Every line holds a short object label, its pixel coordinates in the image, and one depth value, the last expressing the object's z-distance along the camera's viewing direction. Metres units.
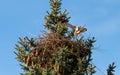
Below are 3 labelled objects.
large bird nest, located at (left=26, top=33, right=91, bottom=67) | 24.89
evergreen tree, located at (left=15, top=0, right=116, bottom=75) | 24.48
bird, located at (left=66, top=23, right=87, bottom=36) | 25.84
